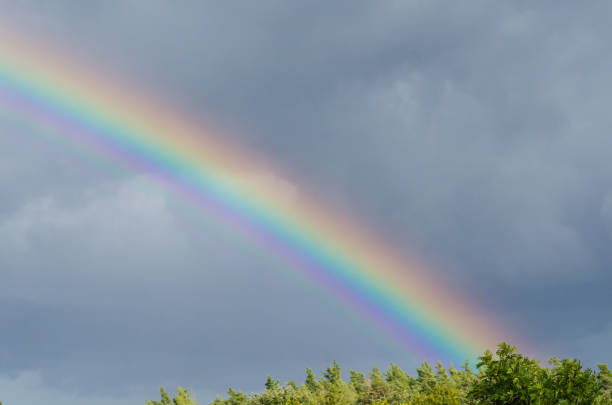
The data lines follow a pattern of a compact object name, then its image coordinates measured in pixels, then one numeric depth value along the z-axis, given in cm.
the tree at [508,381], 3638
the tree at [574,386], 3631
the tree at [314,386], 19560
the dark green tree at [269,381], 16189
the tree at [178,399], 17225
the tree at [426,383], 17868
